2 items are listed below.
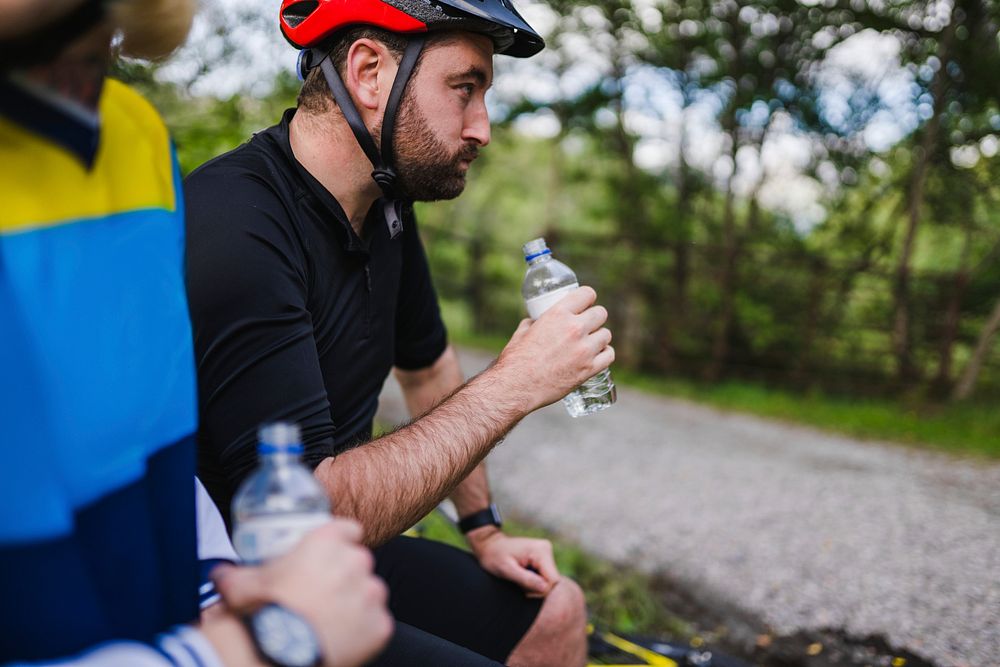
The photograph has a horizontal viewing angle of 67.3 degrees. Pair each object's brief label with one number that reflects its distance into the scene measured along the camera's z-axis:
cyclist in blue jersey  0.83
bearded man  1.56
